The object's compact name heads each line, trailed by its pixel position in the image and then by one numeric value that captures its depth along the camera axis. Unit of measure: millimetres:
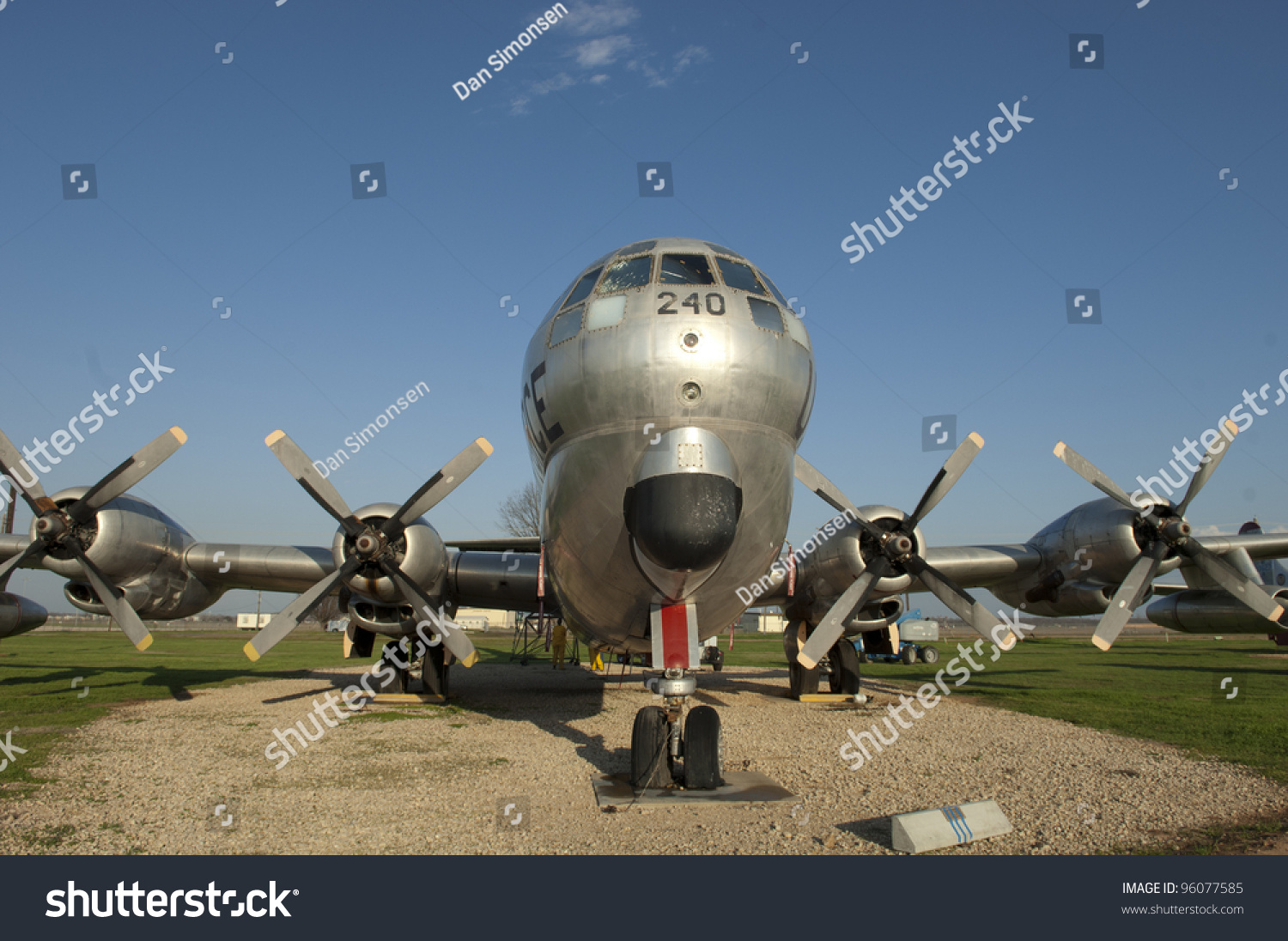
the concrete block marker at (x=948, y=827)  5090
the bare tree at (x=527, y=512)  53844
